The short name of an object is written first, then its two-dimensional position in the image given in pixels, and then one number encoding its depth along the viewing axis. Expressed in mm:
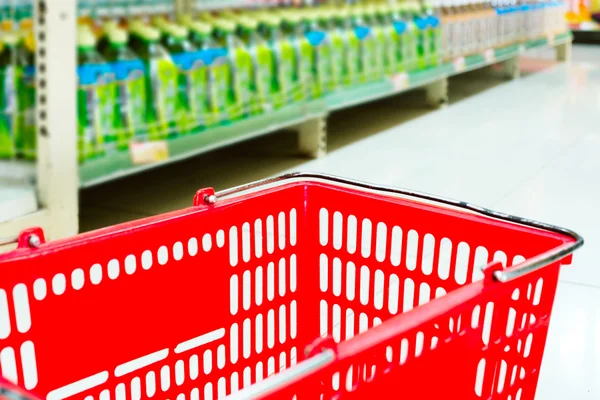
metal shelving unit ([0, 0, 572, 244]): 1816
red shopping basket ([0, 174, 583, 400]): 750
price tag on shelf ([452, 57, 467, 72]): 4383
